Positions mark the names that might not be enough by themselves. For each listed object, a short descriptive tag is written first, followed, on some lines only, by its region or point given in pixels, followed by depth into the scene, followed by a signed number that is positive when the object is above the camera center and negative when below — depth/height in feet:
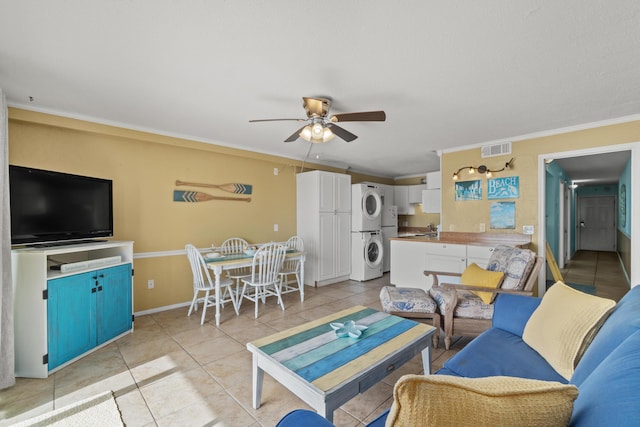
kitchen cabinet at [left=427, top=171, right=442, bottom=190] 17.34 +2.03
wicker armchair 8.15 -2.78
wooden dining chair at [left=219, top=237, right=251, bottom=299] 13.73 -1.82
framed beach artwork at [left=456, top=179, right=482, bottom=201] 13.71 +1.11
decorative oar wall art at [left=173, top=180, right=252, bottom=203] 12.62 +0.96
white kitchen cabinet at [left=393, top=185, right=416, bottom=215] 22.49 +1.08
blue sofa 1.87 -1.80
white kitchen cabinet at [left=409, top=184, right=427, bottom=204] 21.68 +1.54
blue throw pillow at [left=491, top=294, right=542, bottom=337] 6.26 -2.40
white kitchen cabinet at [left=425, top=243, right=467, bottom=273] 12.96 -2.23
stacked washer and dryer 17.94 -1.38
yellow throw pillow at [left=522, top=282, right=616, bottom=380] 4.38 -2.03
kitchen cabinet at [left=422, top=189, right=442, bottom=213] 17.61 +0.77
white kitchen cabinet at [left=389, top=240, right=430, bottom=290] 14.38 -2.84
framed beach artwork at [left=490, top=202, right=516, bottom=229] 12.70 -0.16
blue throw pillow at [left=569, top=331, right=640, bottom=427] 1.71 -1.30
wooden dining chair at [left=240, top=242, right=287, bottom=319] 11.72 -2.35
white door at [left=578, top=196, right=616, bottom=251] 28.66 -1.29
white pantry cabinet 16.44 -0.69
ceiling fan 7.85 +2.77
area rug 5.55 -4.26
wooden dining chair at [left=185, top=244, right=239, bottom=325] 11.00 -2.91
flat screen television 7.55 +0.22
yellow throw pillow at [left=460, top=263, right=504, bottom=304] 8.45 -2.20
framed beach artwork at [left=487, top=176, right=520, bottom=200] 12.61 +1.14
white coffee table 4.53 -2.82
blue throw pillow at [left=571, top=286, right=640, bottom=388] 3.12 -1.56
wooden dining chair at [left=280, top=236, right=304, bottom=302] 14.35 -3.07
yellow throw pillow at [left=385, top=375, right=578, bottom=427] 1.84 -1.33
